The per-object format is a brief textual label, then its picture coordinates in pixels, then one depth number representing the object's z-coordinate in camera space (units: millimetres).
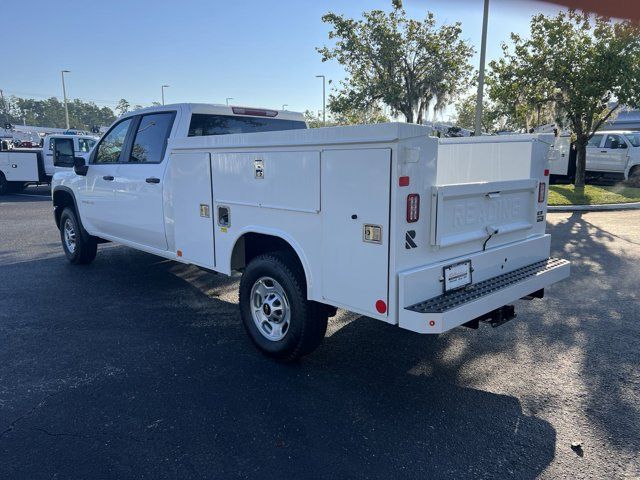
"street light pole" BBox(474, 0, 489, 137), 13953
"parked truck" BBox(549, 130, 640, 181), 17688
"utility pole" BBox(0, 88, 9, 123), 94256
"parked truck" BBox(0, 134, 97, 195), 18969
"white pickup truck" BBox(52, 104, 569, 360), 3232
